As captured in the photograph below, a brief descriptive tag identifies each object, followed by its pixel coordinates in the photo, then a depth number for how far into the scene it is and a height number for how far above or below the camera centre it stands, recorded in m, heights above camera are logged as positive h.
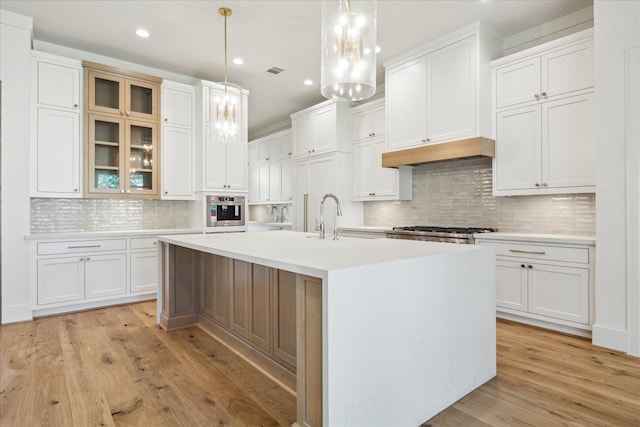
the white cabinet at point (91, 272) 3.70 -0.67
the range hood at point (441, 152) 3.62 +0.66
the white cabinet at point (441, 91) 3.69 +1.36
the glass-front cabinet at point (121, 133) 4.13 +0.96
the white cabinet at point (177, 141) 4.68 +0.95
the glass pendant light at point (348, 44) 2.00 +0.96
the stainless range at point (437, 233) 3.63 -0.23
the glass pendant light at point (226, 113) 3.27 +0.91
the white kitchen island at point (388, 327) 1.41 -0.53
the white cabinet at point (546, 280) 2.93 -0.60
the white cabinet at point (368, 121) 4.94 +1.30
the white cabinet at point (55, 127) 3.78 +0.93
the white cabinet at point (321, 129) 5.25 +1.28
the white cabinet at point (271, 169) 6.69 +0.87
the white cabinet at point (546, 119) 3.14 +0.88
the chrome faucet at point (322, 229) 2.80 -0.13
